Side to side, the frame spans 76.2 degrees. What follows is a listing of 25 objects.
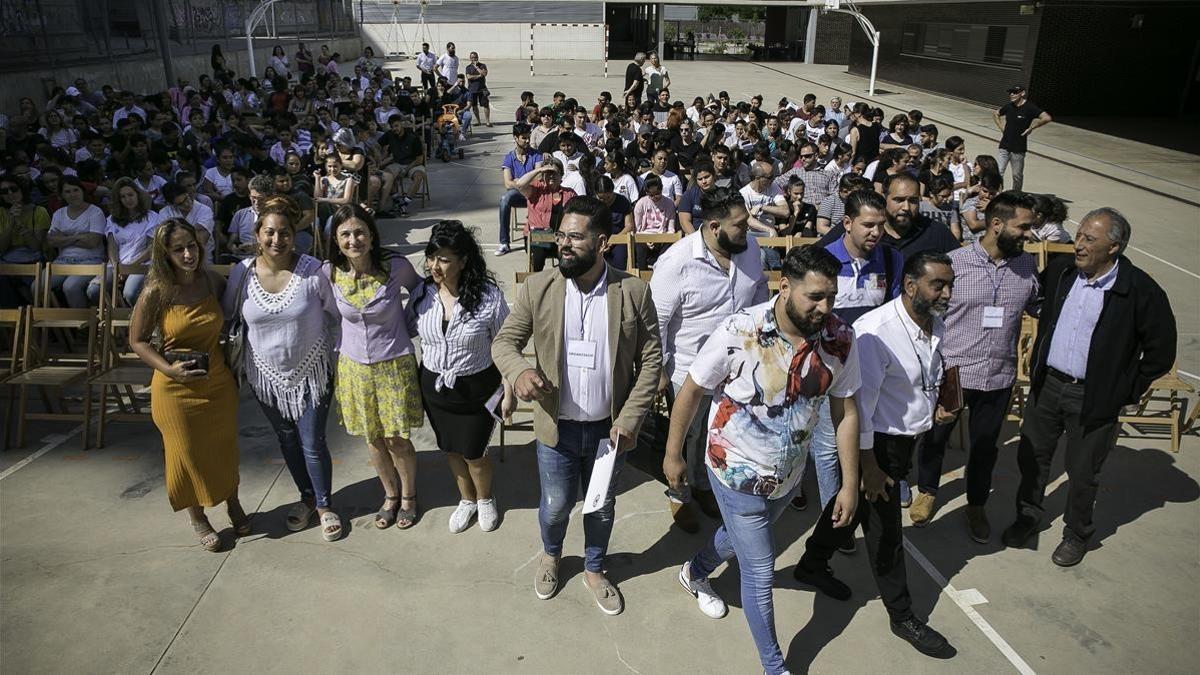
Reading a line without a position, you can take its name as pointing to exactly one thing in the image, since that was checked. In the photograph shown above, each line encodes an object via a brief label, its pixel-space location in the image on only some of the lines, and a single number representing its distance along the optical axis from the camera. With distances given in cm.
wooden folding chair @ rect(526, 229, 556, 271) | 724
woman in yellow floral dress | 378
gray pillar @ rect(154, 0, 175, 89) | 1853
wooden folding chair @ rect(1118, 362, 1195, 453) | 522
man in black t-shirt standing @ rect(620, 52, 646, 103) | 1842
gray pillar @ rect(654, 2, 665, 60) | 3544
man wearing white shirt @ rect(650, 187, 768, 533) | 392
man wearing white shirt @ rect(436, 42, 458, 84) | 2227
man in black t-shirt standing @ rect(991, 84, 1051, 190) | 1209
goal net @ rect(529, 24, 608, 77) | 3803
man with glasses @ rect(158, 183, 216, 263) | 686
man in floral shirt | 282
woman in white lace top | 376
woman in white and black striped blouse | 370
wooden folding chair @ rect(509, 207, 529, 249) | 1007
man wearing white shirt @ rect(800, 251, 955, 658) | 323
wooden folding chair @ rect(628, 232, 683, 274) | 686
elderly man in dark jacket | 367
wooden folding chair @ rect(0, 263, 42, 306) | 574
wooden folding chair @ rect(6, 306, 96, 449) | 513
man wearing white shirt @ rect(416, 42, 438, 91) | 2380
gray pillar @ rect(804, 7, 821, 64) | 3878
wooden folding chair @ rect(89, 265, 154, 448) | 508
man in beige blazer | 318
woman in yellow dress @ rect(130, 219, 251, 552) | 362
